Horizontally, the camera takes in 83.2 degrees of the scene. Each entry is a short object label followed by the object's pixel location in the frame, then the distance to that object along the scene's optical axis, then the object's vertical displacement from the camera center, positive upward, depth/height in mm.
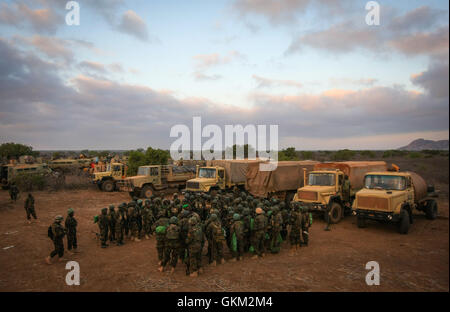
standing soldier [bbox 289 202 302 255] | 8398 -2369
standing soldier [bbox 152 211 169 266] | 6939 -2348
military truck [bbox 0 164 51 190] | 22875 -1226
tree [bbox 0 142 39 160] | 42688 +1305
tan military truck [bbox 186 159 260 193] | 15914 -1205
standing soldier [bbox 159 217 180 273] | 6738 -2330
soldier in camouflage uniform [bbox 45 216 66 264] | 7488 -2332
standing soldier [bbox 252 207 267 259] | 7746 -2364
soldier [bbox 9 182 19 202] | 17000 -2316
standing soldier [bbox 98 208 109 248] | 8953 -2459
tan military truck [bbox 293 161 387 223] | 11375 -1488
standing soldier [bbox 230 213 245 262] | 7641 -2478
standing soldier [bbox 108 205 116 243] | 9164 -2350
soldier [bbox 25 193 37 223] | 12203 -2344
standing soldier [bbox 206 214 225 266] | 7293 -2345
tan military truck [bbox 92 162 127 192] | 21641 -1708
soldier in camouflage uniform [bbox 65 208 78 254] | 8383 -2420
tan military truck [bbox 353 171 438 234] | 9562 -1731
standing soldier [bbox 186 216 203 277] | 6688 -2363
